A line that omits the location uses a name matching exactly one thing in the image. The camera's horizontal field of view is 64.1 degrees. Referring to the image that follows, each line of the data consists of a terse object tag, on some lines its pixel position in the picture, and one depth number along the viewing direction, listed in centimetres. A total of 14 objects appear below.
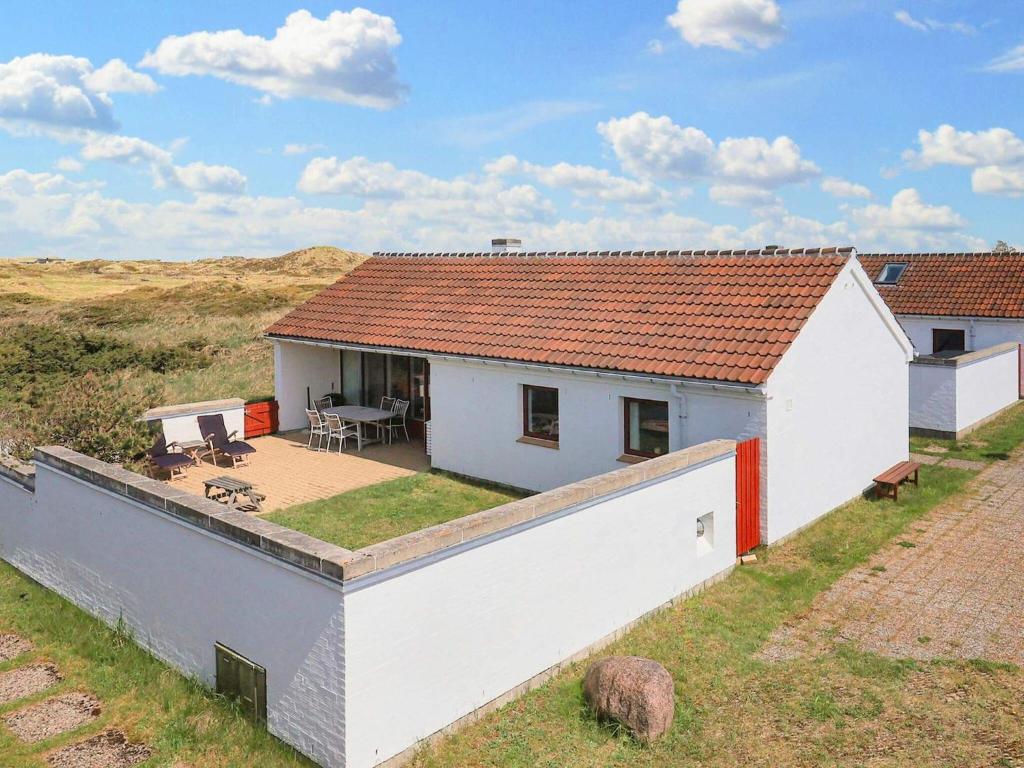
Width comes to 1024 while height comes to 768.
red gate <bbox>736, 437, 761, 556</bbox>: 1207
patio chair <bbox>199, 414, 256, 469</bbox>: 1771
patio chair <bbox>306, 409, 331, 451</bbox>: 1931
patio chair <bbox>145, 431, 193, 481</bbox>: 1645
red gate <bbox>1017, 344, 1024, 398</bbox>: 2566
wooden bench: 1515
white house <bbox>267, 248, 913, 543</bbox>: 1300
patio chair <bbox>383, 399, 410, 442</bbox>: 2006
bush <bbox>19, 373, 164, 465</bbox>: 1511
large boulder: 752
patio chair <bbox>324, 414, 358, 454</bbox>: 1909
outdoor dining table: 1916
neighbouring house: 2078
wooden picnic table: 1434
